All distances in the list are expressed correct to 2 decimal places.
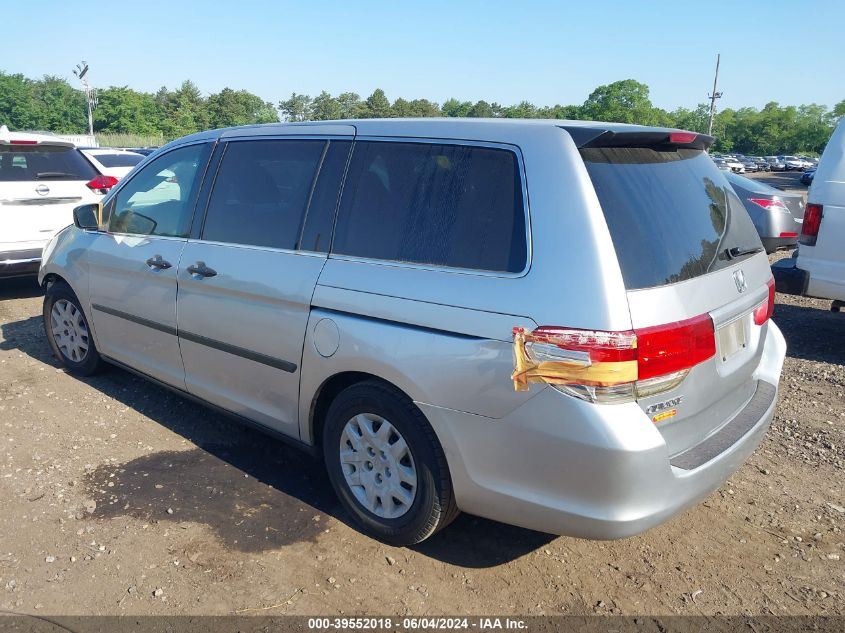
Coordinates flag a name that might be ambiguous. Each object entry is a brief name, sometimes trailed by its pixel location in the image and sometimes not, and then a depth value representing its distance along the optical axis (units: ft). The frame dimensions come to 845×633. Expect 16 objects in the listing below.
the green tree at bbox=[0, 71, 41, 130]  283.59
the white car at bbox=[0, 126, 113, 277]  23.62
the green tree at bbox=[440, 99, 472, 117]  401.70
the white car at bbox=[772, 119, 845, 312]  19.21
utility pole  253.96
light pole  185.98
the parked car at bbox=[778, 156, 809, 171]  238.07
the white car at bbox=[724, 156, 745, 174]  193.39
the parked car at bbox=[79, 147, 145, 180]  42.50
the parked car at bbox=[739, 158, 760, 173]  220.80
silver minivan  8.20
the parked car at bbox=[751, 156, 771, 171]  239.87
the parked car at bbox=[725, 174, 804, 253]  34.09
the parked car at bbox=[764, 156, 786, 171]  237.86
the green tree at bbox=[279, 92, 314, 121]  350.02
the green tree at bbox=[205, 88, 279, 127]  326.10
